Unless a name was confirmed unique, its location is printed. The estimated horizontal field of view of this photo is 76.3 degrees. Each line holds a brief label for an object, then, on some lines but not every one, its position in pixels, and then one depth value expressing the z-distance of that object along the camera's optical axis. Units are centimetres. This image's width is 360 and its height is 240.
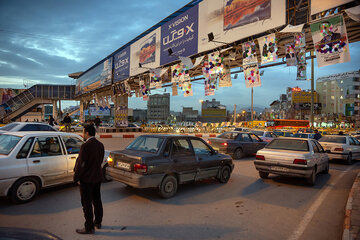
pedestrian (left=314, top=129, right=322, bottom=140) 1416
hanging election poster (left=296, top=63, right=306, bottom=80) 897
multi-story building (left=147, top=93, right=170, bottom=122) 14350
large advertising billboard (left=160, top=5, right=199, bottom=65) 1341
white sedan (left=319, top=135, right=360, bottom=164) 1127
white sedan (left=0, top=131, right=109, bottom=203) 471
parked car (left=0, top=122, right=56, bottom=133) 1097
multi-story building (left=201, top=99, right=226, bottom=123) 9675
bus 4116
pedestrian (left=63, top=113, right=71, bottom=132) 2048
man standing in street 369
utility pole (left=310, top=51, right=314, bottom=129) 2072
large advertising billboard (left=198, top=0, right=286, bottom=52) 939
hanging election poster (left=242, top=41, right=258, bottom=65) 1030
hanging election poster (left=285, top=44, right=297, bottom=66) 898
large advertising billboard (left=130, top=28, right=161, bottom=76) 1697
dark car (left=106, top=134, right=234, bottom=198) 515
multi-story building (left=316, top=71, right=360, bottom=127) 7038
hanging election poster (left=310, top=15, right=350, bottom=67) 755
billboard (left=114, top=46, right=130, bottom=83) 2112
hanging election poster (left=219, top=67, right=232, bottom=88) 1178
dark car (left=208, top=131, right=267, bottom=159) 1148
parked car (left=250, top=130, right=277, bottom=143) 1494
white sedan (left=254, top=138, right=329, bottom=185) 674
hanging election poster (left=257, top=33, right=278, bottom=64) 934
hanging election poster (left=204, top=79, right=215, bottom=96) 1208
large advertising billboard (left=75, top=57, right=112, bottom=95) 2484
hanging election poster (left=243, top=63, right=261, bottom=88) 991
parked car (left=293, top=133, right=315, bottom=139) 1686
